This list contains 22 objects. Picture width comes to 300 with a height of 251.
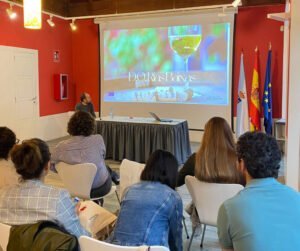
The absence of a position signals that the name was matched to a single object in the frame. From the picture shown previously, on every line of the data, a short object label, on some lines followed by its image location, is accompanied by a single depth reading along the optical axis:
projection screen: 7.56
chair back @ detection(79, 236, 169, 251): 1.54
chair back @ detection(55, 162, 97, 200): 3.12
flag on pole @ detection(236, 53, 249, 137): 6.99
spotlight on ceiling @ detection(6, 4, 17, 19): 6.62
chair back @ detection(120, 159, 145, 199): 2.96
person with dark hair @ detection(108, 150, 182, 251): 1.86
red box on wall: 8.50
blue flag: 6.82
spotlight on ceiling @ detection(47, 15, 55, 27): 7.72
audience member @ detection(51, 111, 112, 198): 3.31
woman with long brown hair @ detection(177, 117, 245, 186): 2.61
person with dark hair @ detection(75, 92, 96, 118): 6.89
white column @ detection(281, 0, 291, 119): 6.59
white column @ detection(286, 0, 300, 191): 3.48
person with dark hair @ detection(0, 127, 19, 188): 2.75
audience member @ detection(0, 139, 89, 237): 1.82
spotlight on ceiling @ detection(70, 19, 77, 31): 8.14
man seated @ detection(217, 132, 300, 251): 1.32
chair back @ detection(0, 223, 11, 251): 1.75
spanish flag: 6.92
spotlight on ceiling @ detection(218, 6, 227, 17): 7.10
